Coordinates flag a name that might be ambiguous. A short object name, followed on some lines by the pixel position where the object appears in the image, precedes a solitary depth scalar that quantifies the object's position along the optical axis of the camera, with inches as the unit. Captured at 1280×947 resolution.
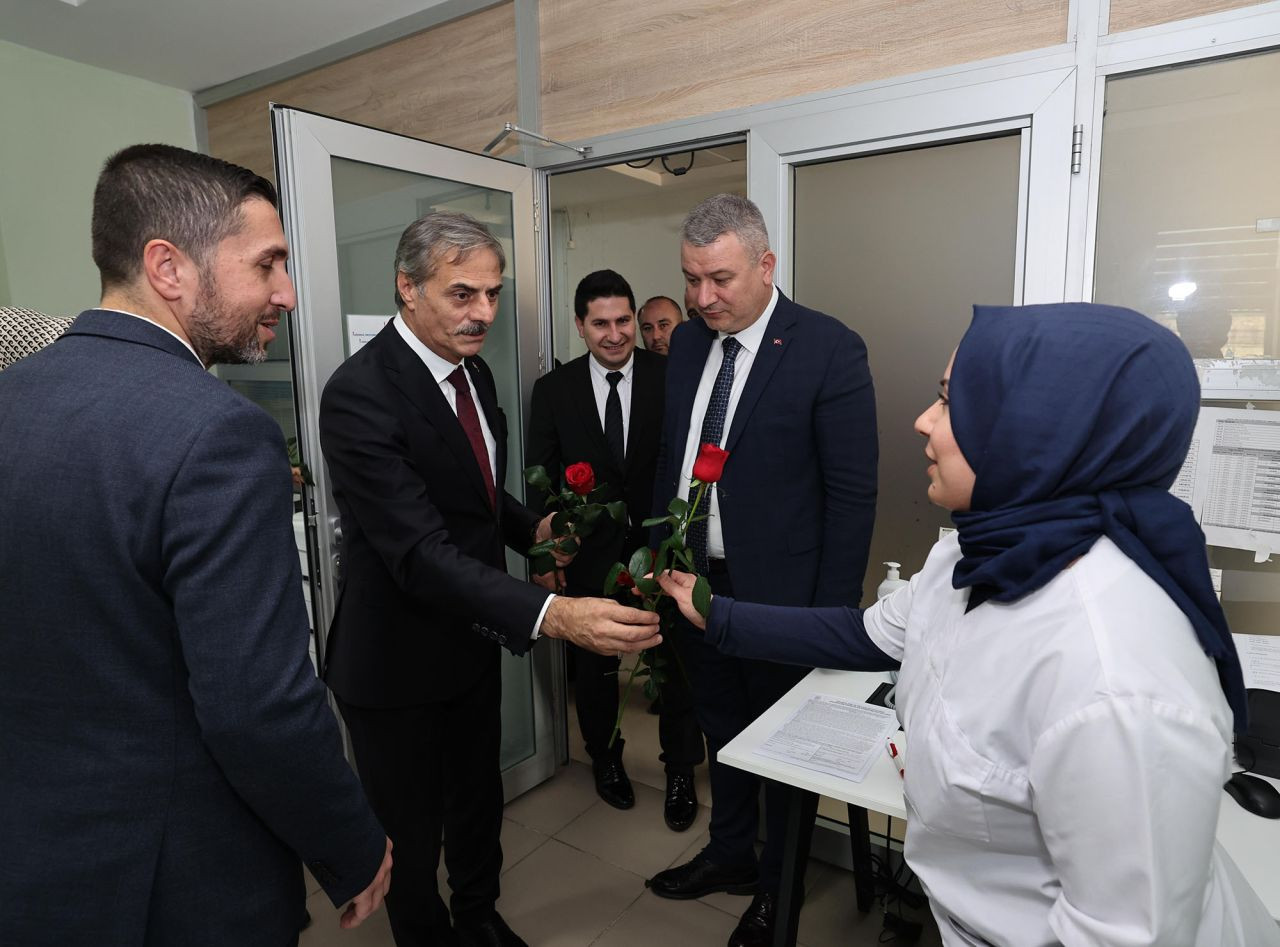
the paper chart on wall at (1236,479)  66.6
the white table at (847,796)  44.8
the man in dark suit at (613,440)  100.4
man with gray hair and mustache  61.8
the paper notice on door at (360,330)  83.7
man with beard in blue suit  33.5
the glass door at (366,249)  77.4
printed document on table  53.4
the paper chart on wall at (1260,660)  59.6
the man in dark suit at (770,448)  72.3
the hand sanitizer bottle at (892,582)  71.3
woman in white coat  28.3
